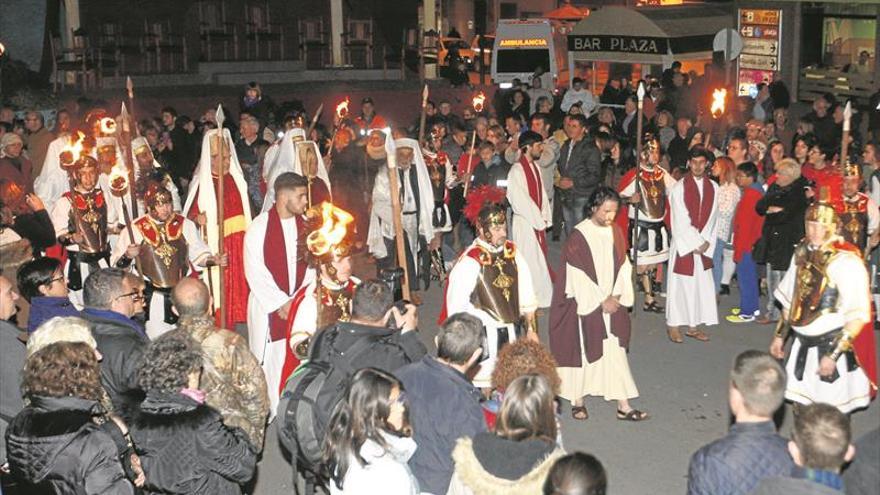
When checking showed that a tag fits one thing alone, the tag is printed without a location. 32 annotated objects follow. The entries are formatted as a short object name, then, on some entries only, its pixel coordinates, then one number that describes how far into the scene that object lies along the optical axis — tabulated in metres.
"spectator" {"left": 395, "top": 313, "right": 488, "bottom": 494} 5.59
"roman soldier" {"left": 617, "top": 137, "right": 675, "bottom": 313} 11.70
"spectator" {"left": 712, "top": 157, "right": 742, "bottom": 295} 11.97
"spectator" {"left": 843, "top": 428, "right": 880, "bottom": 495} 5.02
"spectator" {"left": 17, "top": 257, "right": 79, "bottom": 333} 7.35
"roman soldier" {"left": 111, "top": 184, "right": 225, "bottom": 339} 9.62
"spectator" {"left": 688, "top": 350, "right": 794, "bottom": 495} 4.96
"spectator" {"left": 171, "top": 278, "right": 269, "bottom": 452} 6.42
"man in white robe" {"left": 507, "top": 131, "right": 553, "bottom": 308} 11.90
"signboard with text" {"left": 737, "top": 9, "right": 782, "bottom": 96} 23.52
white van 24.53
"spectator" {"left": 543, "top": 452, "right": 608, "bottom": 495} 4.27
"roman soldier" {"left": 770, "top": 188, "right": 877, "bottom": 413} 8.01
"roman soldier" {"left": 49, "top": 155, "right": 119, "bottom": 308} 10.50
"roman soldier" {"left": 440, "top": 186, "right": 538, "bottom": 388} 8.41
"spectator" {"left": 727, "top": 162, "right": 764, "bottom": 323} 11.72
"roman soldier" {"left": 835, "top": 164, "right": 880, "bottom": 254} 10.48
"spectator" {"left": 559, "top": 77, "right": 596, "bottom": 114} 21.05
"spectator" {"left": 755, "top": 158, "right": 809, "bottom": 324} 11.07
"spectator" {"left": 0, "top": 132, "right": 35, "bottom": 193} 12.63
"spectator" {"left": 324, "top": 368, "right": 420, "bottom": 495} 4.91
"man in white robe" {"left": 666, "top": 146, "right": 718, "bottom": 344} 11.12
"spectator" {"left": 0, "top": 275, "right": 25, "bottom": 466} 6.32
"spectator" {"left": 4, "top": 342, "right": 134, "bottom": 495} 5.20
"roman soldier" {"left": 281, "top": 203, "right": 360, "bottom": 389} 7.71
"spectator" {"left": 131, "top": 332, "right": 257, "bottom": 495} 5.33
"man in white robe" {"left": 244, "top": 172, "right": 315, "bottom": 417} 8.91
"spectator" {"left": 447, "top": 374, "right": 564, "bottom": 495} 4.86
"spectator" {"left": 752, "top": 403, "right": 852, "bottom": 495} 4.70
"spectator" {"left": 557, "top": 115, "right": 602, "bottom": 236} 14.15
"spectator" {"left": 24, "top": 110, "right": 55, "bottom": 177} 15.51
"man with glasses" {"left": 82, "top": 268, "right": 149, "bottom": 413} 6.32
